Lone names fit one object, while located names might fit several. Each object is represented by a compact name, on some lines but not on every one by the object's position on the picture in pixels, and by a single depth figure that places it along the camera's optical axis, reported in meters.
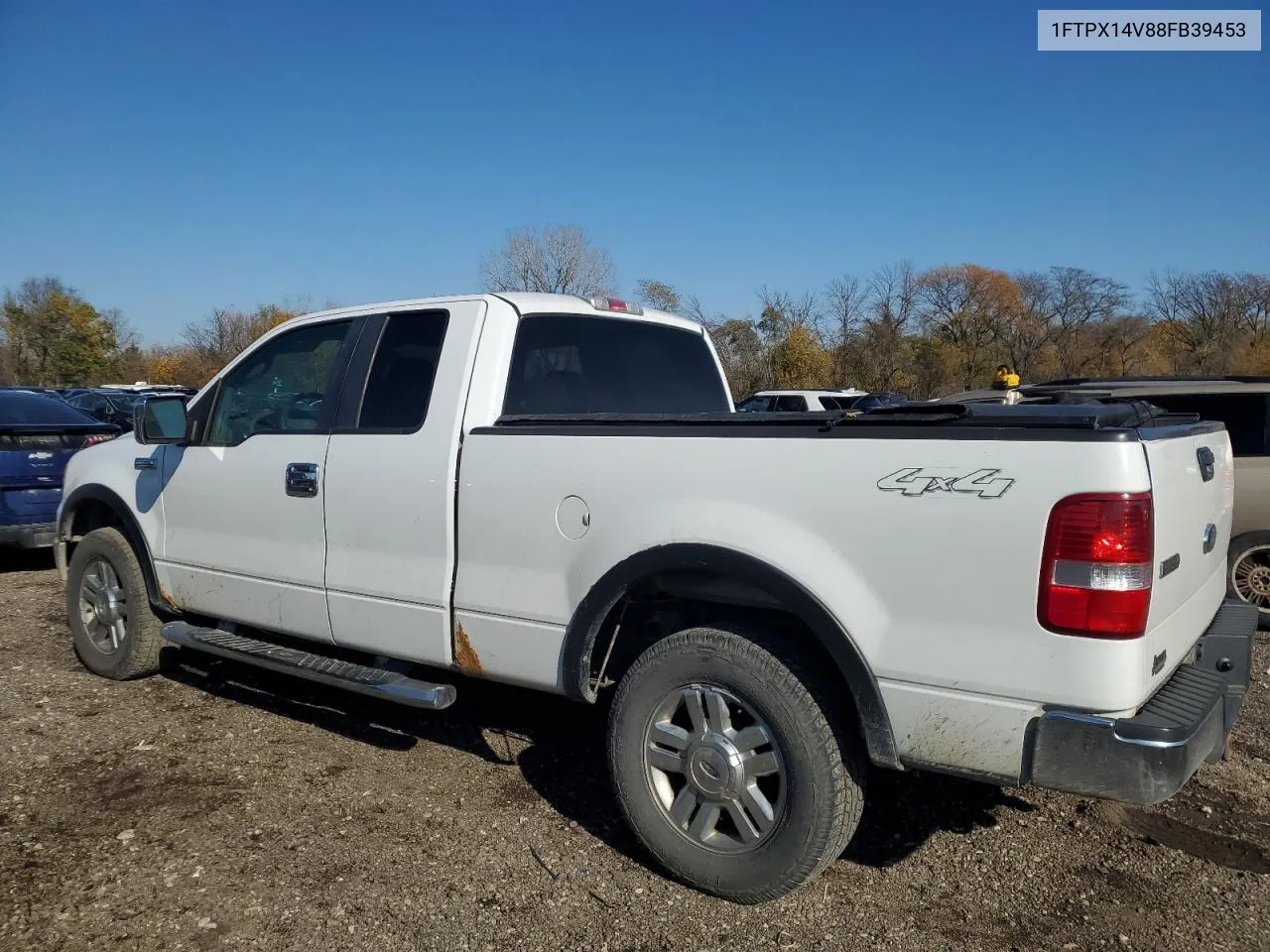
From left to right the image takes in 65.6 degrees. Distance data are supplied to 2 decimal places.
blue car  8.09
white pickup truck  2.56
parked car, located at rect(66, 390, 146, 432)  26.77
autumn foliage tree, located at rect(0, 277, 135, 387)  62.28
